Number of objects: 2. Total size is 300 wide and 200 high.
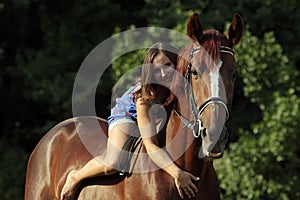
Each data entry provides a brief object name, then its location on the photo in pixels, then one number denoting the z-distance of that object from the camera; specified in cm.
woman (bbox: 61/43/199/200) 758
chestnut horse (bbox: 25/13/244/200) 708
